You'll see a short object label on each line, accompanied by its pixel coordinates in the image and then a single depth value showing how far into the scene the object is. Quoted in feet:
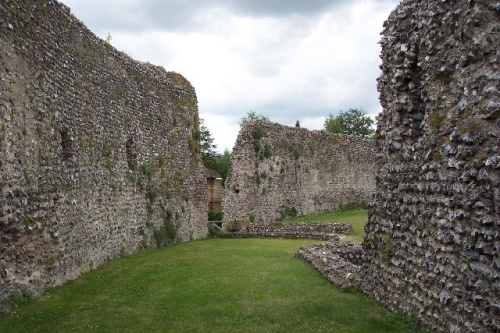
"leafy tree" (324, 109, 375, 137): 283.38
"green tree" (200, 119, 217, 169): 219.00
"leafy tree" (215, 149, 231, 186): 217.89
